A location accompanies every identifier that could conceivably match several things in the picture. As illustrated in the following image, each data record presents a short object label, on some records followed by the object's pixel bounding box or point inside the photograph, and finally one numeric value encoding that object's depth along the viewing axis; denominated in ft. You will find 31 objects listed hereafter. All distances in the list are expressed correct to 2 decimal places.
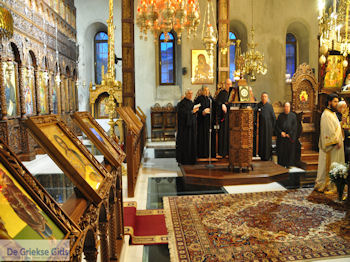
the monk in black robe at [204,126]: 24.29
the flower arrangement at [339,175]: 14.98
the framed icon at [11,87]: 28.07
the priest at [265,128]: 24.36
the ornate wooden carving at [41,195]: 3.78
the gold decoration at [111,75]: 19.53
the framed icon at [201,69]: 45.70
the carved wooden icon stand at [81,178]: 5.19
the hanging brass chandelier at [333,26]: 17.54
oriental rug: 10.39
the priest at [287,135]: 23.54
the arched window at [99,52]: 57.72
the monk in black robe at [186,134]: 23.07
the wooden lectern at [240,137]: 19.57
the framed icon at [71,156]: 5.23
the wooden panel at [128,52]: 30.45
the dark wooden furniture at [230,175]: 19.19
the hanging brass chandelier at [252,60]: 40.06
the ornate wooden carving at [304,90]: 27.12
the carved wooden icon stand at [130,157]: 16.57
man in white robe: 16.42
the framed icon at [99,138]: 7.97
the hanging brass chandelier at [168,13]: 19.46
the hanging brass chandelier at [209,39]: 17.66
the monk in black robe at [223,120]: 24.36
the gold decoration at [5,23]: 18.28
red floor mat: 11.54
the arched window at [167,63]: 50.70
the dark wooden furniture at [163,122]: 46.42
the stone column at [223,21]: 34.30
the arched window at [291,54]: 53.72
